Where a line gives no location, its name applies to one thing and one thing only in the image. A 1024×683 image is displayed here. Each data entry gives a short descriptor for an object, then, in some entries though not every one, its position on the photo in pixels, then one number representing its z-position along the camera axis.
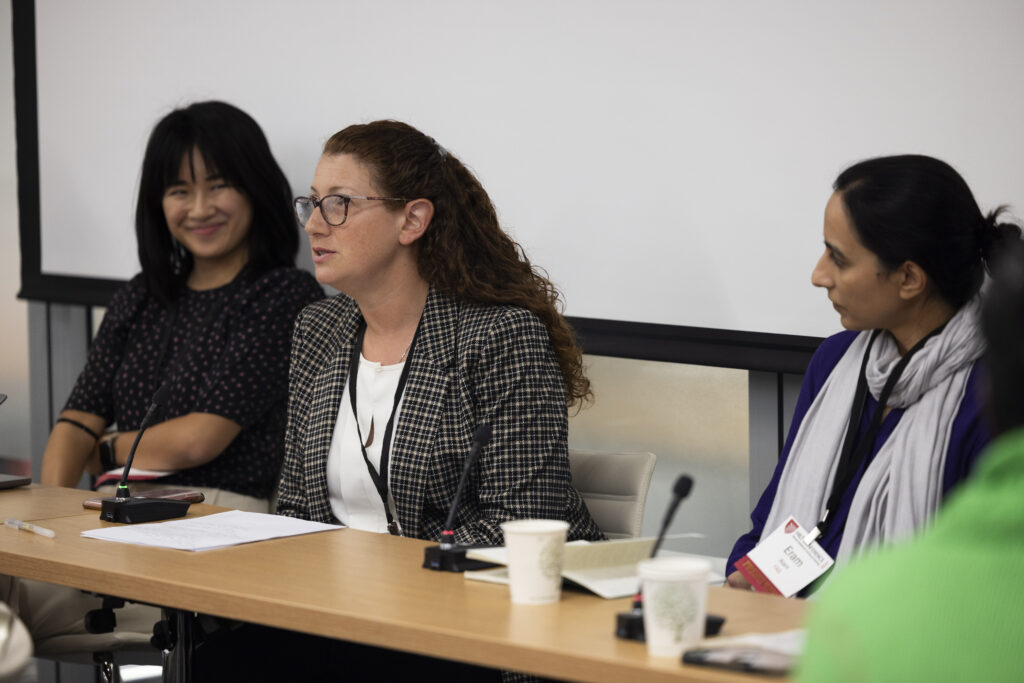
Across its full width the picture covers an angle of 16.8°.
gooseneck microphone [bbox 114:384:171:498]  5.60
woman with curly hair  5.70
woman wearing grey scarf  5.47
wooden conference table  4.86
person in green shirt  3.55
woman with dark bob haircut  6.33
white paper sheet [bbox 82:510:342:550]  5.41
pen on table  5.46
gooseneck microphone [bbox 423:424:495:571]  5.22
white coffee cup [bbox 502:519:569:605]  5.03
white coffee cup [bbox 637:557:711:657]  4.82
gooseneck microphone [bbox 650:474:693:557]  4.93
